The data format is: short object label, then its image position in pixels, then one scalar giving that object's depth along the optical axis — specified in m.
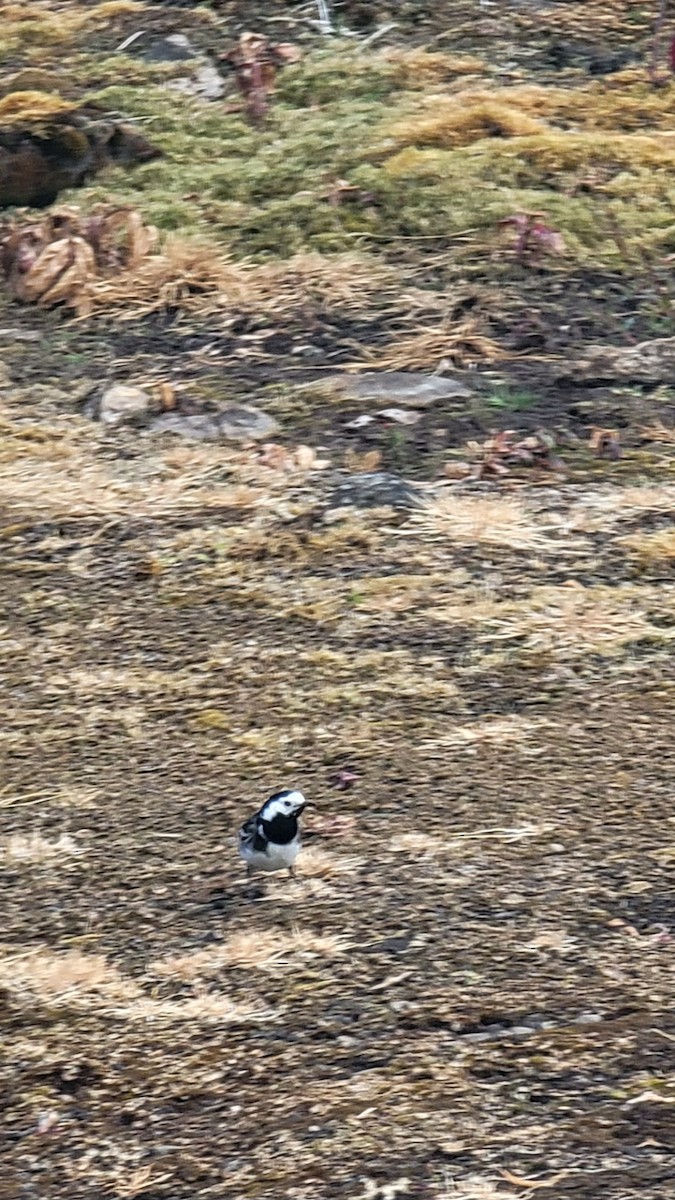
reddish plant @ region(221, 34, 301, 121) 15.89
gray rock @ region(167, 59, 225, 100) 16.25
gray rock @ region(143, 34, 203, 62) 16.67
